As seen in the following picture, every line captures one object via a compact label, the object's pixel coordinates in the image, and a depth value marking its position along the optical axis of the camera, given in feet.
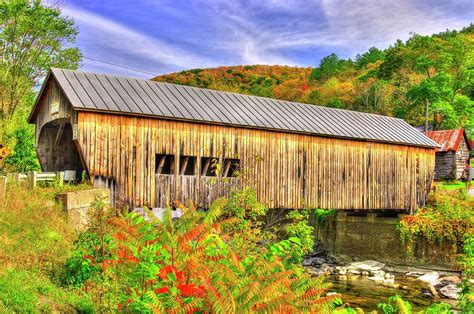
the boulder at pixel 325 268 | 73.00
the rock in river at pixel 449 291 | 55.31
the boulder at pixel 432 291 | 56.41
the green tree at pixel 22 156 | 71.61
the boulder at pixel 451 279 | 61.16
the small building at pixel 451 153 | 113.09
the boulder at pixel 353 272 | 70.51
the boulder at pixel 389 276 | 66.49
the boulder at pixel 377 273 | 68.02
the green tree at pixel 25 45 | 88.63
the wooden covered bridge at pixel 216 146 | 49.85
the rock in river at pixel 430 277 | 63.39
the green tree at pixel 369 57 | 219.82
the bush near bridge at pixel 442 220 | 68.39
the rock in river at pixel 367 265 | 70.87
